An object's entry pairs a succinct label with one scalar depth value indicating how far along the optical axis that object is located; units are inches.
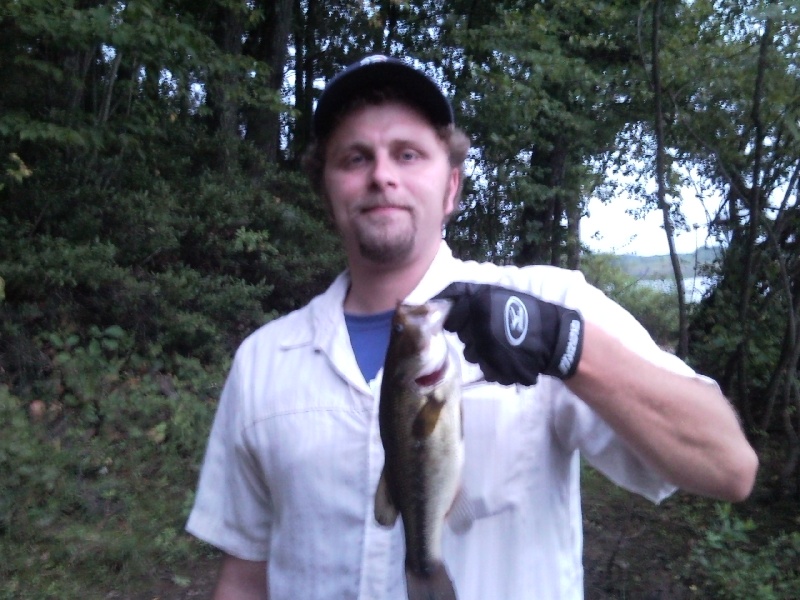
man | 62.0
